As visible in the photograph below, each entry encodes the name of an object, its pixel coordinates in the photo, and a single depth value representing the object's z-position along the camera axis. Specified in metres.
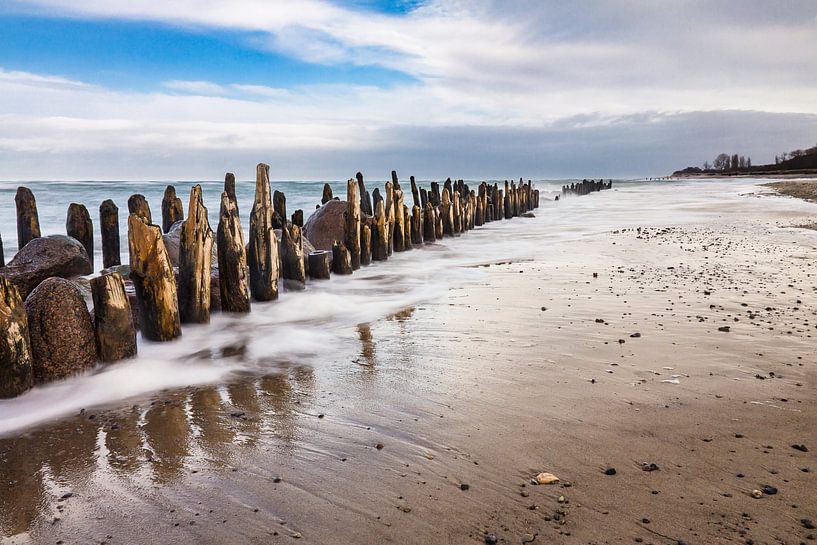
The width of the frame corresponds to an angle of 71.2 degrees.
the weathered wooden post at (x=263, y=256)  5.89
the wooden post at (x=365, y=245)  8.87
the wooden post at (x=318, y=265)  7.33
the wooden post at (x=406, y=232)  10.66
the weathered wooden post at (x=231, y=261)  5.25
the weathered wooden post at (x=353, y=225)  8.41
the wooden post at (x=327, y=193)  14.08
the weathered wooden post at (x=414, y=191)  16.32
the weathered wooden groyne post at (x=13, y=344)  3.14
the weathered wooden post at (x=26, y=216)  7.57
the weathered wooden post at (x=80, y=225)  7.65
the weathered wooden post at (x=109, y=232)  7.81
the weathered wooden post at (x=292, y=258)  6.73
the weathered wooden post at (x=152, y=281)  4.23
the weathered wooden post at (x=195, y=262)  4.82
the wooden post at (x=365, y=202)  15.88
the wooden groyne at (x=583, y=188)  41.94
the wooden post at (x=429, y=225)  12.24
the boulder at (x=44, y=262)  6.36
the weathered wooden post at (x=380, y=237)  9.36
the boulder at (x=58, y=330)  3.43
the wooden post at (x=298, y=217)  8.63
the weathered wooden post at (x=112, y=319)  3.68
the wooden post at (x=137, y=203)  6.90
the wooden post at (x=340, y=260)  7.87
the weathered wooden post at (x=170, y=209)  9.03
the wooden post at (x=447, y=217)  13.49
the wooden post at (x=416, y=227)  11.63
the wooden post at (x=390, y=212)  10.02
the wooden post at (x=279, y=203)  11.31
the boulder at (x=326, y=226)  11.26
